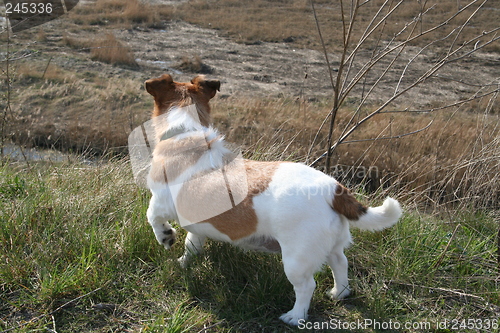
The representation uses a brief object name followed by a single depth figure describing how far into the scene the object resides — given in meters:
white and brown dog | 2.77
